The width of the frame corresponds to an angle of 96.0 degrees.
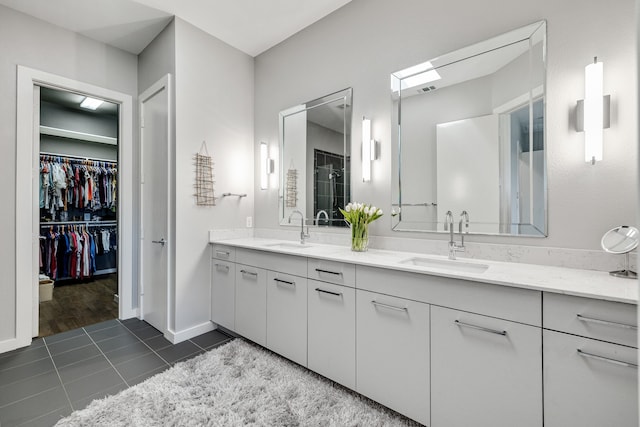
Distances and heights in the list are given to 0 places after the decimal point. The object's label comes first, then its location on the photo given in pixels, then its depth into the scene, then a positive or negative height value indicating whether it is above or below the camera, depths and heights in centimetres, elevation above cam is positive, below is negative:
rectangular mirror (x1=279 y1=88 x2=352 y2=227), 255 +52
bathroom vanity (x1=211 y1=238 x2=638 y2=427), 107 -59
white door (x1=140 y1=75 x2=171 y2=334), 271 +9
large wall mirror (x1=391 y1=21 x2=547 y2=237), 167 +49
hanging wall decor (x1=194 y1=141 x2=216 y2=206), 276 +33
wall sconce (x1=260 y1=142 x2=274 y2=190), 311 +51
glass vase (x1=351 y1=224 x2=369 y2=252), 221 -19
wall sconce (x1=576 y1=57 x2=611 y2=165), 143 +50
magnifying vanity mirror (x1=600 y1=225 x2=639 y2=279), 129 -14
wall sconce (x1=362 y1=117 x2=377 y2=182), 232 +51
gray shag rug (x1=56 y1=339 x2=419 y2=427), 159 -115
